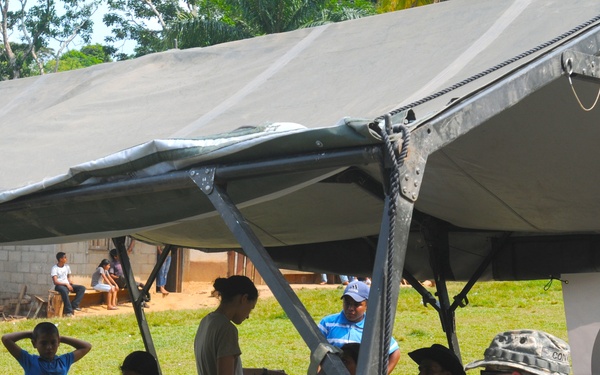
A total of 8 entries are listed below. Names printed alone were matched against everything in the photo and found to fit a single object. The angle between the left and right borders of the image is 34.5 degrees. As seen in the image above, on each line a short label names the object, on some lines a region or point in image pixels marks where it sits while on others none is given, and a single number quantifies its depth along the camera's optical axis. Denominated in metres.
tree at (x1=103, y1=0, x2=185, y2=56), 39.81
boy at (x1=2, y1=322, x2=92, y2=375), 6.22
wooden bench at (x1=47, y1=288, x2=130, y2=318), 17.25
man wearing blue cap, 6.42
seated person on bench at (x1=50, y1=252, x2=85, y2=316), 17.20
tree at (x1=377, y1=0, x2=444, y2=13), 16.98
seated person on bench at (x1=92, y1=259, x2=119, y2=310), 18.05
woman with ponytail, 5.16
